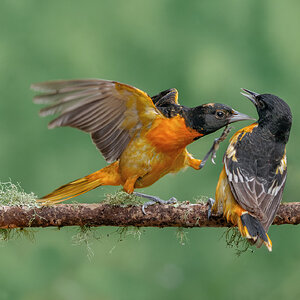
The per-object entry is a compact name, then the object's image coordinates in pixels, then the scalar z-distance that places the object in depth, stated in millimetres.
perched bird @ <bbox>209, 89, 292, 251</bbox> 7164
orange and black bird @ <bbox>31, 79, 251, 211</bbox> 7496
